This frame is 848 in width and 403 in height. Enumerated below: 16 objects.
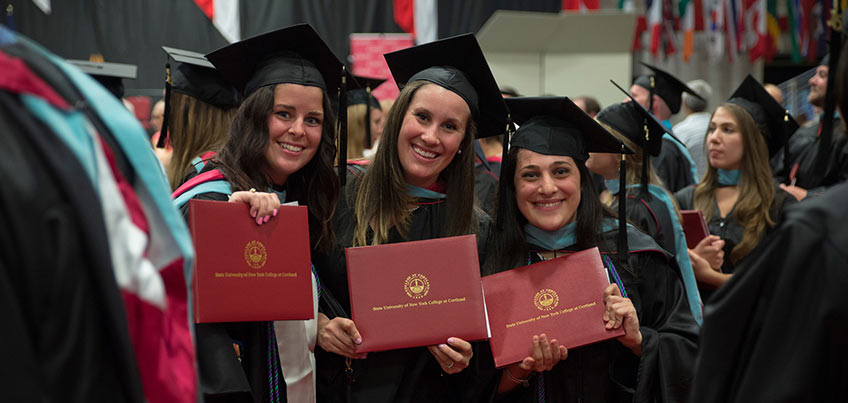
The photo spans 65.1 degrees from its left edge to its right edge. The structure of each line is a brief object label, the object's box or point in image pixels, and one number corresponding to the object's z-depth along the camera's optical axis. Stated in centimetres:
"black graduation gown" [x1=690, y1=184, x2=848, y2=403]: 123
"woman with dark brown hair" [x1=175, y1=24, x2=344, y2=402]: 220
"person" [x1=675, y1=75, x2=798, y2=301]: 397
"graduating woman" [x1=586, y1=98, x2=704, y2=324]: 329
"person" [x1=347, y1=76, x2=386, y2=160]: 489
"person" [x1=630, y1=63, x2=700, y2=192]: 535
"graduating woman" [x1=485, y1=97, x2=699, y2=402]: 259
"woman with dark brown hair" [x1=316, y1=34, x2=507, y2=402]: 259
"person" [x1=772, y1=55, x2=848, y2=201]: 503
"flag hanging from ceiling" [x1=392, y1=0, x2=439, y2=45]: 1101
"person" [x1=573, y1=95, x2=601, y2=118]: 703
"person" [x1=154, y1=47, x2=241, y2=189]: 330
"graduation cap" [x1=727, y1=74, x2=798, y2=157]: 421
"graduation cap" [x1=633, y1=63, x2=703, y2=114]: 464
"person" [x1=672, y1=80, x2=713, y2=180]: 685
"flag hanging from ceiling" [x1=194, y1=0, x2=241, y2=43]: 1034
